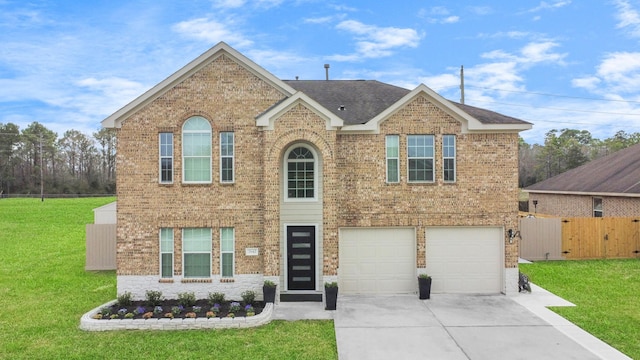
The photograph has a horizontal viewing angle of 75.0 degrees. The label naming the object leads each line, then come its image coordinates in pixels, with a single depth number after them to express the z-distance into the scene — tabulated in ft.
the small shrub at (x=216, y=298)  39.24
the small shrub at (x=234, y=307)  36.25
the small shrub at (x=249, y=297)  39.03
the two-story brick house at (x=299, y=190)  41.01
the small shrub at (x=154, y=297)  39.32
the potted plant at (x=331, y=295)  37.91
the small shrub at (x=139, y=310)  35.70
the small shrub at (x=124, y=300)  38.52
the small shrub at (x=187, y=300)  38.27
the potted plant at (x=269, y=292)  39.04
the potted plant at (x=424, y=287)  41.52
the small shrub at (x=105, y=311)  35.17
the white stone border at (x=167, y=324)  33.30
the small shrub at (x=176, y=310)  35.50
